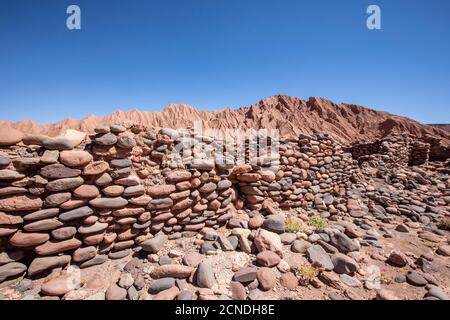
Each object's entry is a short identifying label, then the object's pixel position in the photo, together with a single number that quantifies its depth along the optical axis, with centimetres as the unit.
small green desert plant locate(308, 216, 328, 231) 397
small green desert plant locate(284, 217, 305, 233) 367
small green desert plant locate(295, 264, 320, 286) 262
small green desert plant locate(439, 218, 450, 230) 470
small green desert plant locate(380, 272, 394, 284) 277
